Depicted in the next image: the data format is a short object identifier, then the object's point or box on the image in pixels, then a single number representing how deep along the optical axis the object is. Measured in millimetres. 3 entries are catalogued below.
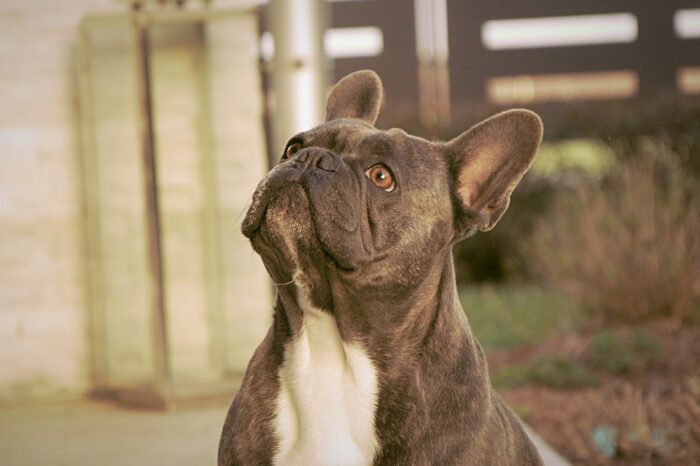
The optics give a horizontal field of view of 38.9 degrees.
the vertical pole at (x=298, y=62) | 6340
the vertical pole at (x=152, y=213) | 6676
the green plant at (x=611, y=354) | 6840
